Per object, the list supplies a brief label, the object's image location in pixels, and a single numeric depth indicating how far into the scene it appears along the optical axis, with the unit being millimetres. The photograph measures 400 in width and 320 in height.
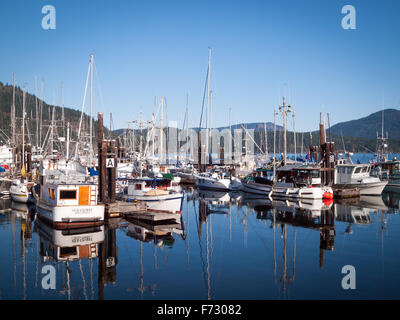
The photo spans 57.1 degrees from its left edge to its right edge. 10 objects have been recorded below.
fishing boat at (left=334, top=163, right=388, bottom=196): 44531
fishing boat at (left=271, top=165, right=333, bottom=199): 40125
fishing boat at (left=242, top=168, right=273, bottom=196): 45062
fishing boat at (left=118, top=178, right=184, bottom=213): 29000
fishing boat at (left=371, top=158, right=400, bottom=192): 50812
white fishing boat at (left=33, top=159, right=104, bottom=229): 23953
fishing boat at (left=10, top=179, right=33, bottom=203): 35691
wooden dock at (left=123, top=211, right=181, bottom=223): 26219
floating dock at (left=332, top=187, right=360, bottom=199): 41750
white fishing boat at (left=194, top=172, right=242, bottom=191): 52000
